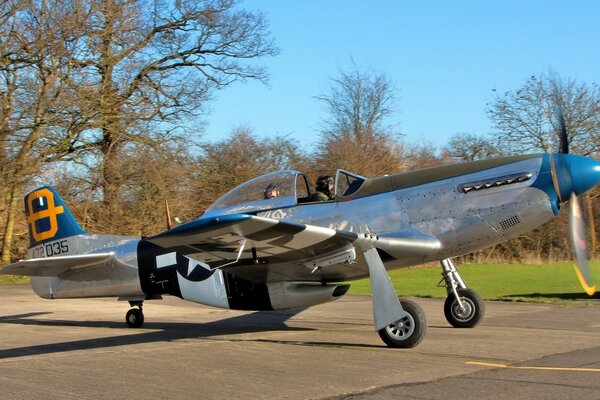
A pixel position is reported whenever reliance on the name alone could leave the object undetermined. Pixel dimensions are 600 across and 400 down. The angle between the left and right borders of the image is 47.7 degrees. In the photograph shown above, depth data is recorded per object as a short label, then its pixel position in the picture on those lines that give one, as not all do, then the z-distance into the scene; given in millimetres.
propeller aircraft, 8172
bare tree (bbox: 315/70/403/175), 27438
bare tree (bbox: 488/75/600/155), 31297
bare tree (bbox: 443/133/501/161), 32719
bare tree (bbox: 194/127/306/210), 28188
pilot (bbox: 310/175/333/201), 9336
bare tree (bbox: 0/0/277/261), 22594
